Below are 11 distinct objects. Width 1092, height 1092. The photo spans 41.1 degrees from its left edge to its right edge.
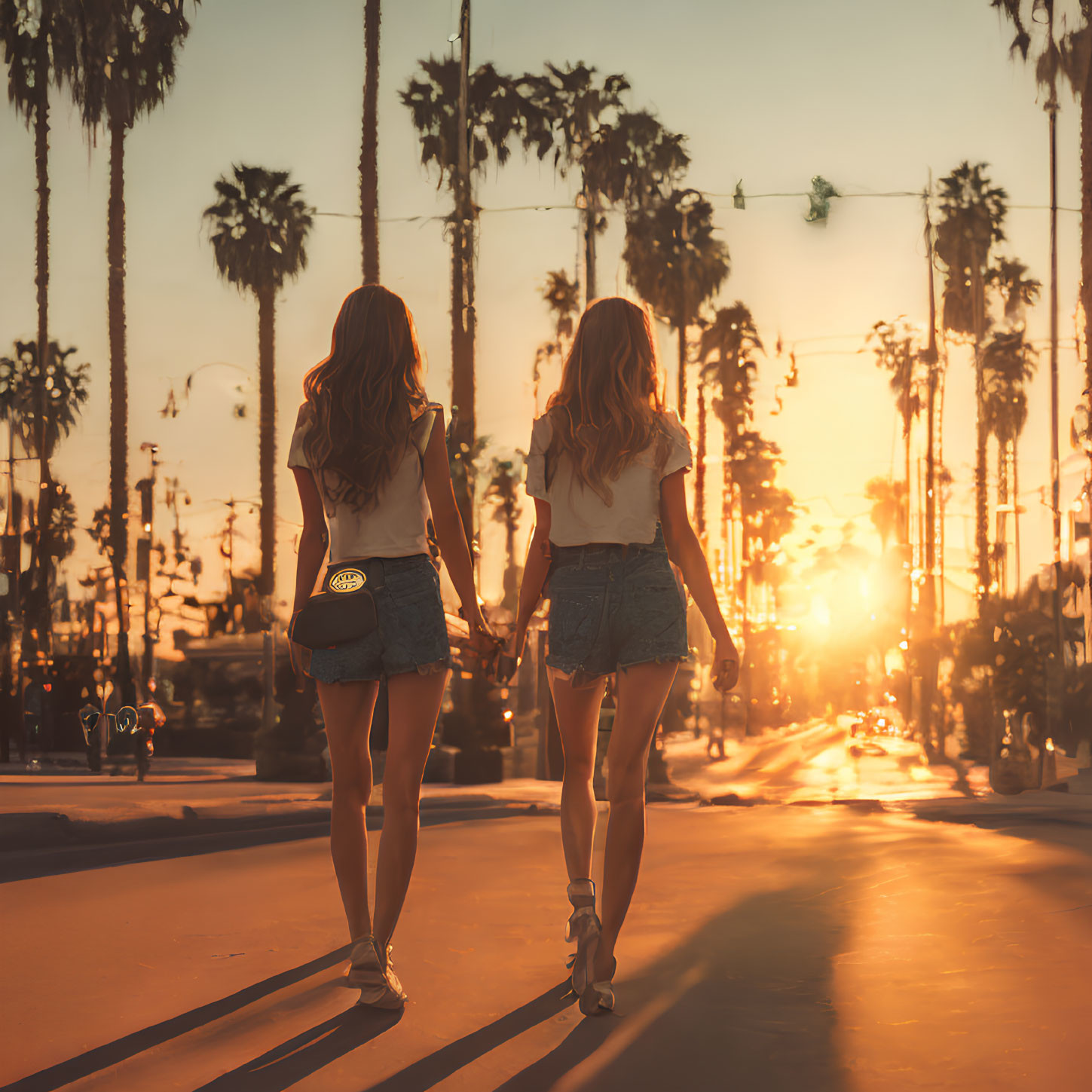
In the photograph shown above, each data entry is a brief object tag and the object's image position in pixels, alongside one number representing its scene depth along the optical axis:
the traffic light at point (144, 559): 29.86
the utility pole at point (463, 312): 21.20
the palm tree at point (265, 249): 34.56
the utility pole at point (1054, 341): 27.09
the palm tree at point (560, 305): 31.02
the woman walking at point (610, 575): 4.38
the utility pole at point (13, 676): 28.05
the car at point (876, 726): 53.88
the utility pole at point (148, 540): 28.37
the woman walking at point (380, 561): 4.32
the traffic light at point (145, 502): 31.52
